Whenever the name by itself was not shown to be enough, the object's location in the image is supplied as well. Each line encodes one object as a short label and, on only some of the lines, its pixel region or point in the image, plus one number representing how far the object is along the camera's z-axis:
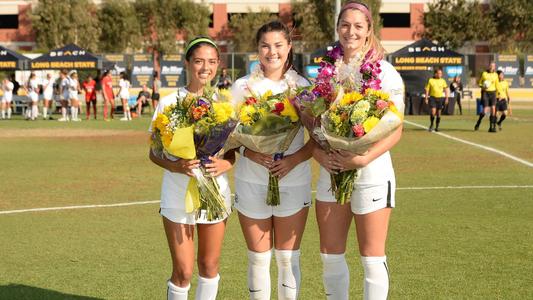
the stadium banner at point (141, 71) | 41.22
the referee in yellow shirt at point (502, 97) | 25.48
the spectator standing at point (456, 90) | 35.78
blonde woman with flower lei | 5.32
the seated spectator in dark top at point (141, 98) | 34.28
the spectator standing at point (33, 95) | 32.84
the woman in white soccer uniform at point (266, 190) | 5.65
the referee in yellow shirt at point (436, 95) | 25.31
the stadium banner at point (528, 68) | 43.25
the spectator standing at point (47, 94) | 33.66
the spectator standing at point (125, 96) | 32.53
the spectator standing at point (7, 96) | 33.62
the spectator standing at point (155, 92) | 33.01
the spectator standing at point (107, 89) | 32.59
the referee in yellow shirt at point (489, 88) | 25.20
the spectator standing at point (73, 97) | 32.00
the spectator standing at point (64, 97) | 32.25
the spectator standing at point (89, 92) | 32.38
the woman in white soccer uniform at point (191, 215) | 5.55
